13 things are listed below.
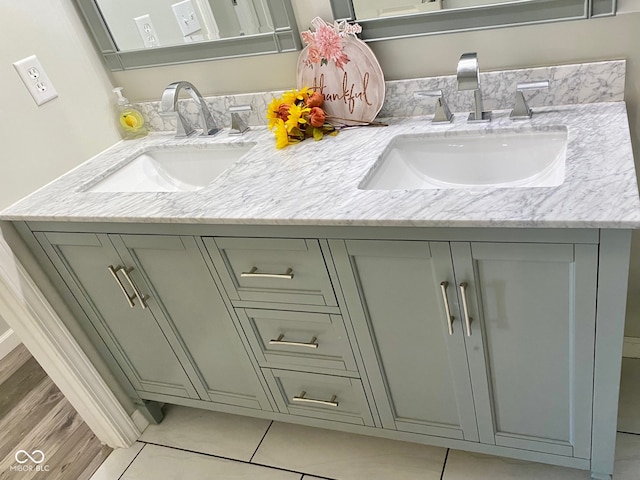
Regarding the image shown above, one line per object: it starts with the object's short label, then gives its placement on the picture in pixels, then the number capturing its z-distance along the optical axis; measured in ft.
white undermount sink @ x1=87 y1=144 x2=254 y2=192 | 5.63
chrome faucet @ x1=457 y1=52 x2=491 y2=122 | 4.10
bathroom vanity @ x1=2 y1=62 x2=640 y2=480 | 3.52
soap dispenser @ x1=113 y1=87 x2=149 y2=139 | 6.10
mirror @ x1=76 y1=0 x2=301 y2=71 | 5.17
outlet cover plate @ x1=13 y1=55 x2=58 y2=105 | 5.30
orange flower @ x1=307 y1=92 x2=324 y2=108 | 5.01
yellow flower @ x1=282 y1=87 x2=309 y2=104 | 5.03
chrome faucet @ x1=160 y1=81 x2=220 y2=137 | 5.04
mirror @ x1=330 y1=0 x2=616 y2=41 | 4.20
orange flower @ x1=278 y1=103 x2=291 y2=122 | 4.99
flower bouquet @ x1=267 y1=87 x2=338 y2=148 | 4.98
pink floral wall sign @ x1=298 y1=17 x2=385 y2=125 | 4.85
